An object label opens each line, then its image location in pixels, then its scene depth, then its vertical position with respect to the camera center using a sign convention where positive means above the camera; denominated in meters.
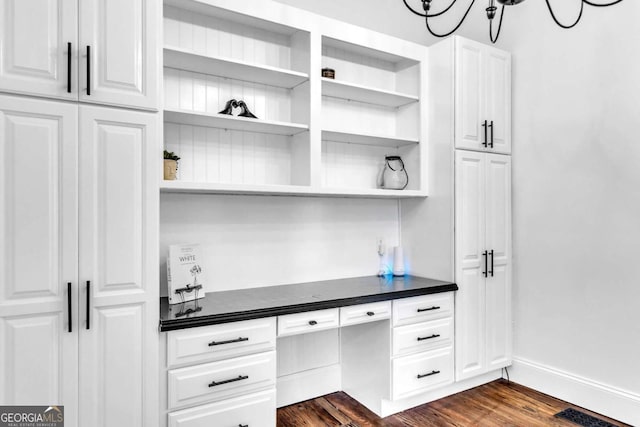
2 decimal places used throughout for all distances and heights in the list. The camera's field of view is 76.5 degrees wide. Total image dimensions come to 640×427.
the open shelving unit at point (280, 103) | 2.38 +0.73
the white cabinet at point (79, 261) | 1.61 -0.21
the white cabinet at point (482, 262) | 2.87 -0.37
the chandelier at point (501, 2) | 1.39 +0.72
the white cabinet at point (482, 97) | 2.87 +0.84
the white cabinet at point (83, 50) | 1.62 +0.69
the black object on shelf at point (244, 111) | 2.41 +0.60
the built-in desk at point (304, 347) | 1.95 -0.80
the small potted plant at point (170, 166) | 2.14 +0.24
